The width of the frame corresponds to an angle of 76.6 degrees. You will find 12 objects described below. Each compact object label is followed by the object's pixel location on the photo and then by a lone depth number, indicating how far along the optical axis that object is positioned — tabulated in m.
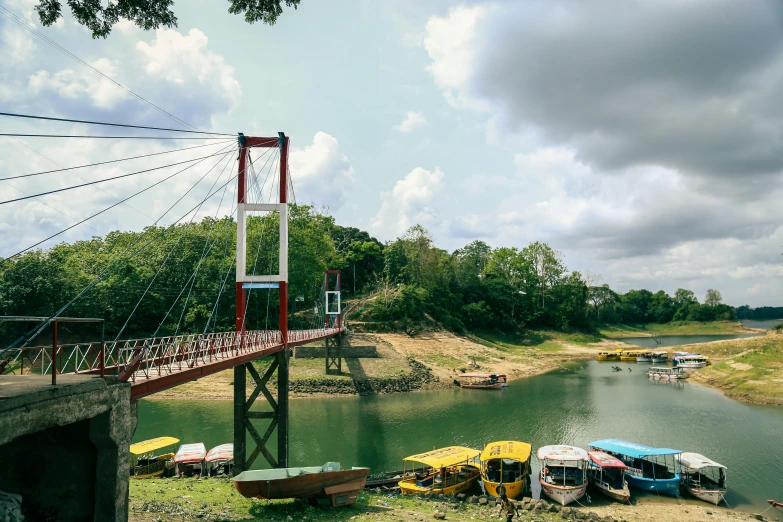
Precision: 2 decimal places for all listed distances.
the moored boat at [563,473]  19.06
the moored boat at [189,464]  21.00
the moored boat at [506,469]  19.38
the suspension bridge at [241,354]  11.27
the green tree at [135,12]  12.19
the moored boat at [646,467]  20.23
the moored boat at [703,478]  19.39
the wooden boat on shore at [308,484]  14.72
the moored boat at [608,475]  19.73
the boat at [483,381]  42.91
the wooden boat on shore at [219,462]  21.34
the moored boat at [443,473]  19.47
